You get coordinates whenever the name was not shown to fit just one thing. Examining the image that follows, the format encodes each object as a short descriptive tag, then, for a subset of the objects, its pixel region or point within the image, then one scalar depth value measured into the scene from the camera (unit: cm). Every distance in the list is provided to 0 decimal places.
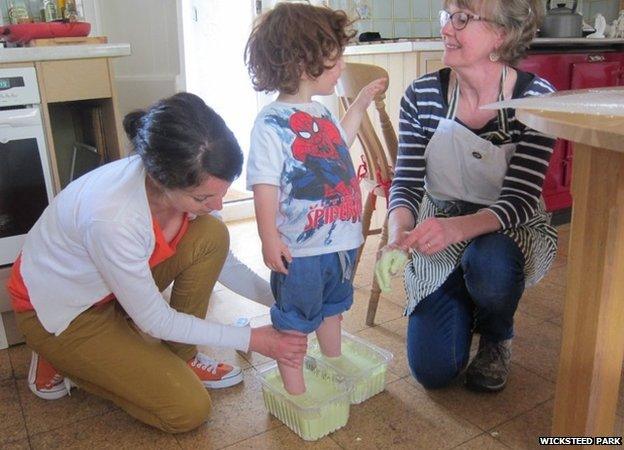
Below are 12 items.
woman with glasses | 126
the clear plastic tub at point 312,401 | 123
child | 116
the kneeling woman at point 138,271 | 105
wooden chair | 158
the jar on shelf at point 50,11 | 221
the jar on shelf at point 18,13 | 219
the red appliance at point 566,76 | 248
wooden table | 87
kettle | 267
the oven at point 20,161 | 166
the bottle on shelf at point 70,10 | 218
